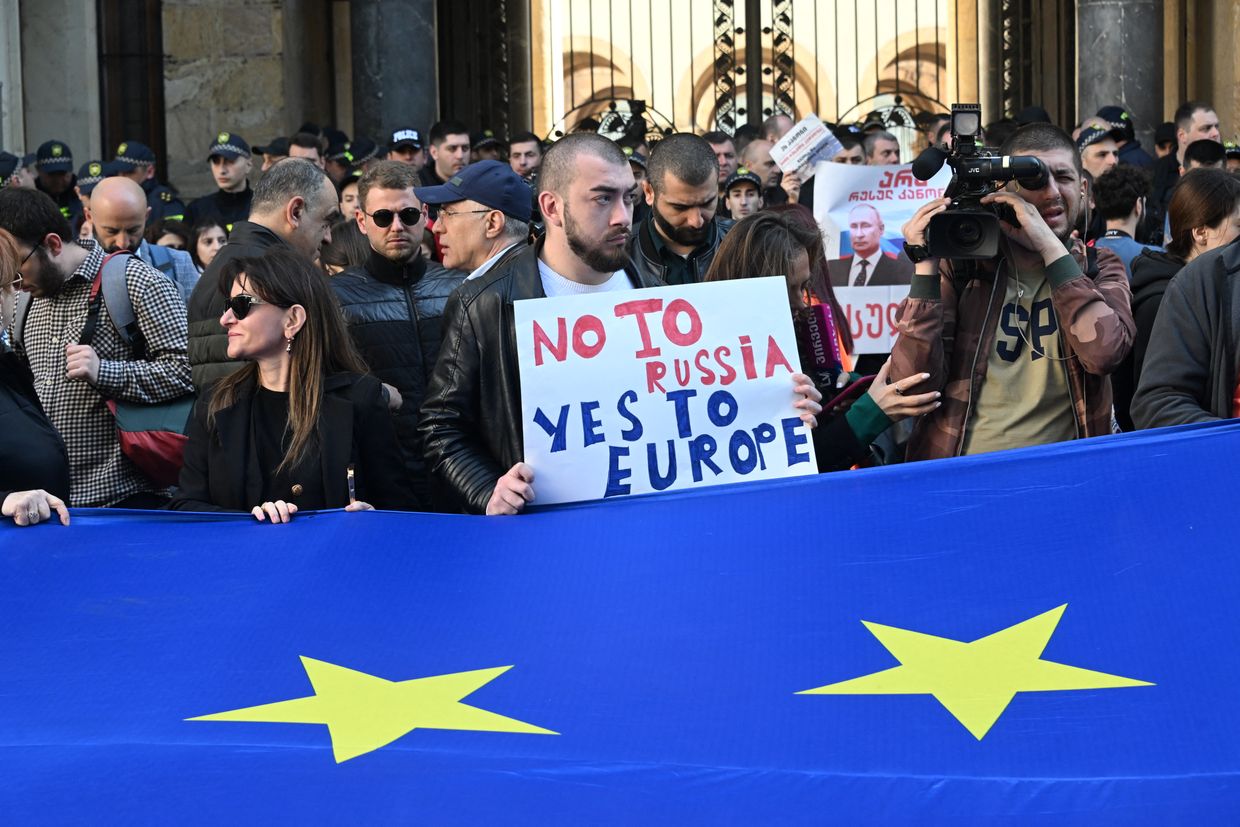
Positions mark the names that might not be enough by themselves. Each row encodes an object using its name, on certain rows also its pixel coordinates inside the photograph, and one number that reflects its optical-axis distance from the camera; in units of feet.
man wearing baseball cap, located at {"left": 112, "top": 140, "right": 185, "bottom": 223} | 38.14
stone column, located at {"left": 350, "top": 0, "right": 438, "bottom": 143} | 51.72
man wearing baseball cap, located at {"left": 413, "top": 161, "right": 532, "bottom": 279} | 19.72
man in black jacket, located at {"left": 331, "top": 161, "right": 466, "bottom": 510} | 20.02
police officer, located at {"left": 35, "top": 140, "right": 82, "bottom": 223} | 40.04
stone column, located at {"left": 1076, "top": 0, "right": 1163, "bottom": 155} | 49.60
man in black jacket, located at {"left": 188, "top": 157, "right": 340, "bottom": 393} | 19.62
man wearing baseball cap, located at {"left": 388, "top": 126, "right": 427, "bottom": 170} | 40.75
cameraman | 14.90
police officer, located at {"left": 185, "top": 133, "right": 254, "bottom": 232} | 36.58
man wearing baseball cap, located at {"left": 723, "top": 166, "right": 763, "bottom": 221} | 32.60
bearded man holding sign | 15.42
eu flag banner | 9.78
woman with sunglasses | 15.52
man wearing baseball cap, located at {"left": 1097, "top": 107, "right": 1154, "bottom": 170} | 38.78
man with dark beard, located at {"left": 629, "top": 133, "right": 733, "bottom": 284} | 21.83
